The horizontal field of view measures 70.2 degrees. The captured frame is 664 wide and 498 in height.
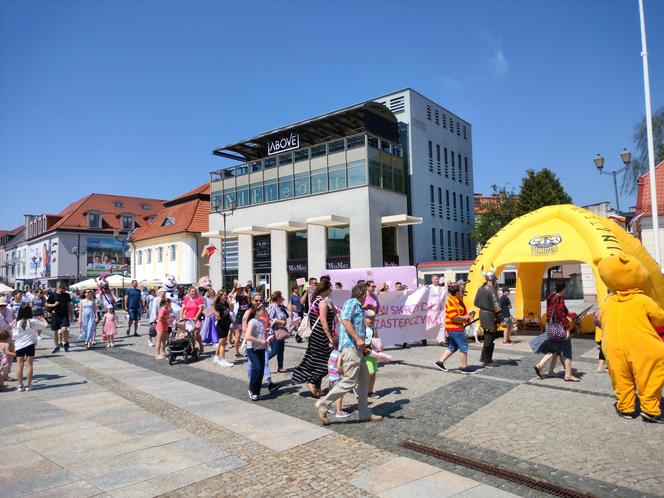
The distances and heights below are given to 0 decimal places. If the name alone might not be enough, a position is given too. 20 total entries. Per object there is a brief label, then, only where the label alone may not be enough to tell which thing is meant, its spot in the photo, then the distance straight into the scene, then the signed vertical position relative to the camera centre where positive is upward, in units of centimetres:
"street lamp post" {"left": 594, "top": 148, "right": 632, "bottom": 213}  2147 +484
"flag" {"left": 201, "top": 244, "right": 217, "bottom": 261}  3047 +170
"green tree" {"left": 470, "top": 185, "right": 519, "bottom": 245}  4122 +467
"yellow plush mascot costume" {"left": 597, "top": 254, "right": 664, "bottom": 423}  600 -99
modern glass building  3162 +527
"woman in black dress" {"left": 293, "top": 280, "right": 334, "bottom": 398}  732 -123
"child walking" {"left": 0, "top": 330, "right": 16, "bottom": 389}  888 -144
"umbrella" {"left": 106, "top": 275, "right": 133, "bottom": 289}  2734 -18
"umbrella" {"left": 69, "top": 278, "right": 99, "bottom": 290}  2491 -34
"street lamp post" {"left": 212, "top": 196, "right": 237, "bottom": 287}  3984 +536
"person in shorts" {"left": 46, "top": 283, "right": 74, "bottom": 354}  1370 -99
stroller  1145 -161
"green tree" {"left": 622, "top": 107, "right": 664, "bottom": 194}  3541 +879
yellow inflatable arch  1284 +67
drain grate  425 -202
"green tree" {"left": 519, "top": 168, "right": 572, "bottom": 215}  3916 +635
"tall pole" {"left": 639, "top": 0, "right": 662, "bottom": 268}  1795 +571
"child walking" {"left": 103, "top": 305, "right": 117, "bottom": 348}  1488 -151
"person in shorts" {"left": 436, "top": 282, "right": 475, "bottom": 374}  926 -112
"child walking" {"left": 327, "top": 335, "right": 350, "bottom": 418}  662 -141
